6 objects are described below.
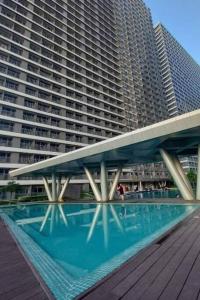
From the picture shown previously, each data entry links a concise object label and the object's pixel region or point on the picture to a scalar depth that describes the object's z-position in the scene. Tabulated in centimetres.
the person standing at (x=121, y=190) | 1464
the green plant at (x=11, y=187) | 2208
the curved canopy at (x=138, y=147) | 883
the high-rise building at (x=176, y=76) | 6979
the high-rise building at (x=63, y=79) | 2762
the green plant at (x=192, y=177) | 3652
